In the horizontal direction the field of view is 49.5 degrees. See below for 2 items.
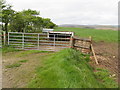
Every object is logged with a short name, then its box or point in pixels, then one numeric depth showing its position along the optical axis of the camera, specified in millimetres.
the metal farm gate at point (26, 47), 9460
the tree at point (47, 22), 28116
